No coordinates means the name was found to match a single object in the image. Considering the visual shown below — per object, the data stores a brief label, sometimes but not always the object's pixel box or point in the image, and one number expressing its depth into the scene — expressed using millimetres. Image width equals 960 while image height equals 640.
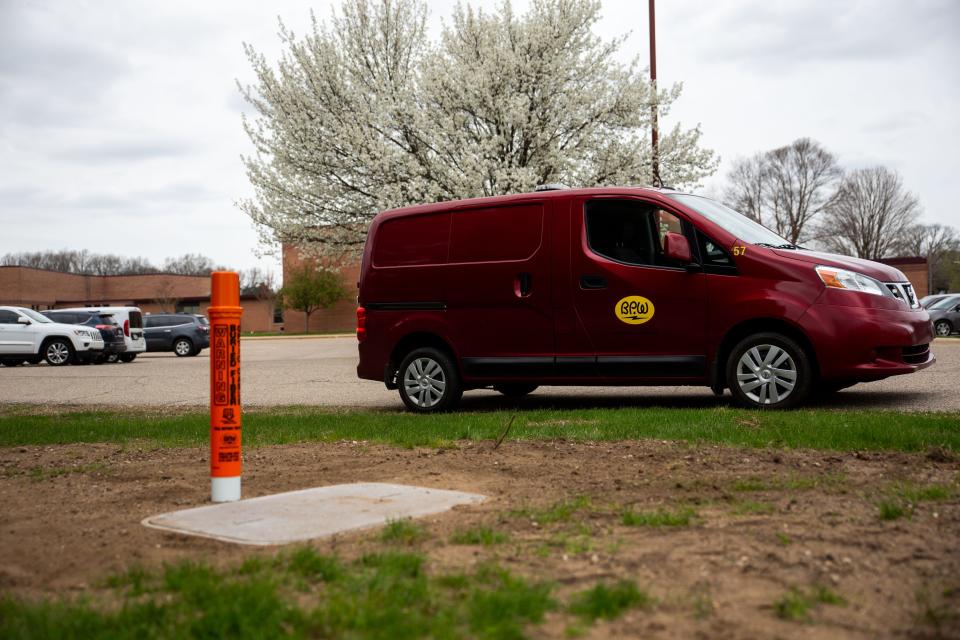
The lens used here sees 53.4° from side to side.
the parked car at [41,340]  25906
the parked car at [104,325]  27016
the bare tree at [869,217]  63344
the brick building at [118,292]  73250
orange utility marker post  5195
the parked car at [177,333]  31625
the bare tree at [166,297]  79562
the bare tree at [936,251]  68625
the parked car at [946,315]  31797
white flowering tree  24219
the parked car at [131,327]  27844
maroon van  9016
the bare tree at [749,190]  61969
